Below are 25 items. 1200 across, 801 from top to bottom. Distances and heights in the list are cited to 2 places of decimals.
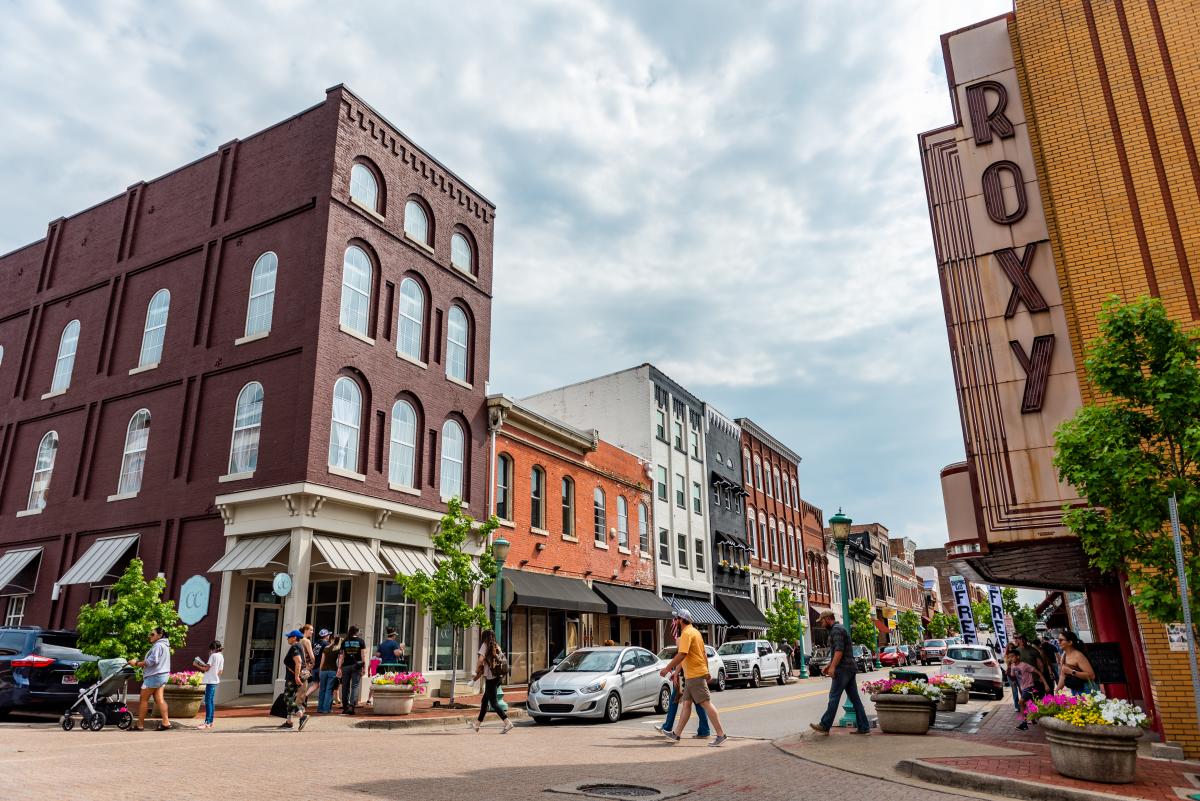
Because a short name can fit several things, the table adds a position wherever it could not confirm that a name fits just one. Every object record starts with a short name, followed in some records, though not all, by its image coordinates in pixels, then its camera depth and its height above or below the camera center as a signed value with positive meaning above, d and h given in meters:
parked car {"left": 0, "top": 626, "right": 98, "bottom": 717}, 14.41 -0.29
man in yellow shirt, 11.62 -0.40
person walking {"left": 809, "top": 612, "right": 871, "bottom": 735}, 12.05 -0.49
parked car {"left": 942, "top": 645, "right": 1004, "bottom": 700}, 23.38 -0.81
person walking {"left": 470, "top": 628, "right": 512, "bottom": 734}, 14.54 -0.38
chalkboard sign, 13.63 -0.44
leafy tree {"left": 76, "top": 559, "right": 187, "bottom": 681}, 14.99 +0.59
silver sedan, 15.01 -0.78
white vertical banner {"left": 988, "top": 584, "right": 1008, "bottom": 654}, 34.53 +0.95
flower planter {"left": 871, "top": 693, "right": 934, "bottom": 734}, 12.13 -1.10
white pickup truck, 29.00 -0.71
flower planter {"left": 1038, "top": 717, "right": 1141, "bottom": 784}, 8.14 -1.15
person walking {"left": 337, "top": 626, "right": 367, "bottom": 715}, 16.55 -0.33
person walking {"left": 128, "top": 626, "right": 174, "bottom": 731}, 13.77 -0.41
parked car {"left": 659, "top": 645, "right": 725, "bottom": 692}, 26.92 -0.86
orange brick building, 25.97 +3.74
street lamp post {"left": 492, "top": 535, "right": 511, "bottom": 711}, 18.33 +1.98
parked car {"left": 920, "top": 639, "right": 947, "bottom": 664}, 53.47 -0.89
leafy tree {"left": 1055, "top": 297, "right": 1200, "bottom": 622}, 8.48 +1.91
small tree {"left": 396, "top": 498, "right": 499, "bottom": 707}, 18.27 +1.50
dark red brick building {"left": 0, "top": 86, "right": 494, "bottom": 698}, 19.77 +7.17
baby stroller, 13.56 -0.82
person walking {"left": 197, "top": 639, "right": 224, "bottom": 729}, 13.99 -0.48
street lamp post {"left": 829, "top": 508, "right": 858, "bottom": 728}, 13.66 +1.80
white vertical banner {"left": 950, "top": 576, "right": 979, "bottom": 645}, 40.16 +1.44
